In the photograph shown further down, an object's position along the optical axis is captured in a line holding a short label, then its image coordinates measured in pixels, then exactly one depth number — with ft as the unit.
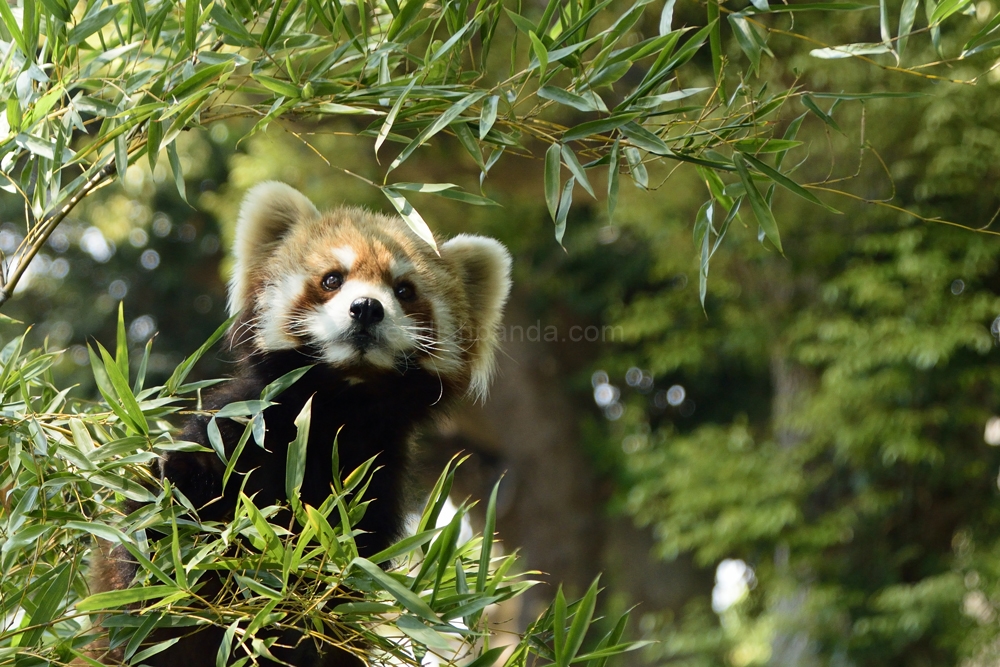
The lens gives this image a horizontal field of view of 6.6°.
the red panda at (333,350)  19.18
